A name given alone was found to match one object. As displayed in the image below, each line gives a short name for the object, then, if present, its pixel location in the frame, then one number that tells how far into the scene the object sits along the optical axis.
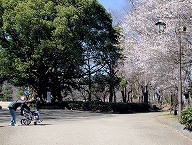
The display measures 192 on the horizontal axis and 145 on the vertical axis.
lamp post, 17.72
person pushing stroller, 16.25
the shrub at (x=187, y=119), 13.93
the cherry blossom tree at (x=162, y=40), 18.56
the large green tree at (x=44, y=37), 32.44
